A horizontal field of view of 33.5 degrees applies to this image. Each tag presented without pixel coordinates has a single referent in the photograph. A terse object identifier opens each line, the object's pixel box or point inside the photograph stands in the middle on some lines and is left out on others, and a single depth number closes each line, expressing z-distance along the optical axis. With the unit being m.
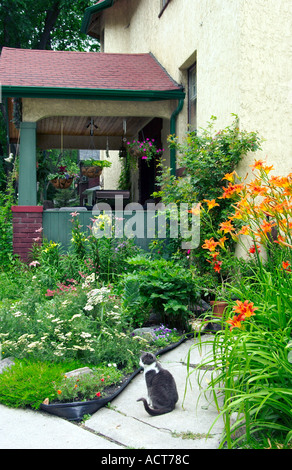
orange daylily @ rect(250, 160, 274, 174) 3.54
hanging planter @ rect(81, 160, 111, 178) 10.63
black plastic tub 3.40
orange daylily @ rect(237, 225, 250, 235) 3.44
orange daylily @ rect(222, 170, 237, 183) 3.56
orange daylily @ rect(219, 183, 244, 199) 3.57
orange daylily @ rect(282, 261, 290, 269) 3.29
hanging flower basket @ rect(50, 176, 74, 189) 9.88
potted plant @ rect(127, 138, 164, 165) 9.86
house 6.20
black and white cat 3.38
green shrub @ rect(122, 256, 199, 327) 5.16
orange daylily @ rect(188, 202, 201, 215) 3.73
